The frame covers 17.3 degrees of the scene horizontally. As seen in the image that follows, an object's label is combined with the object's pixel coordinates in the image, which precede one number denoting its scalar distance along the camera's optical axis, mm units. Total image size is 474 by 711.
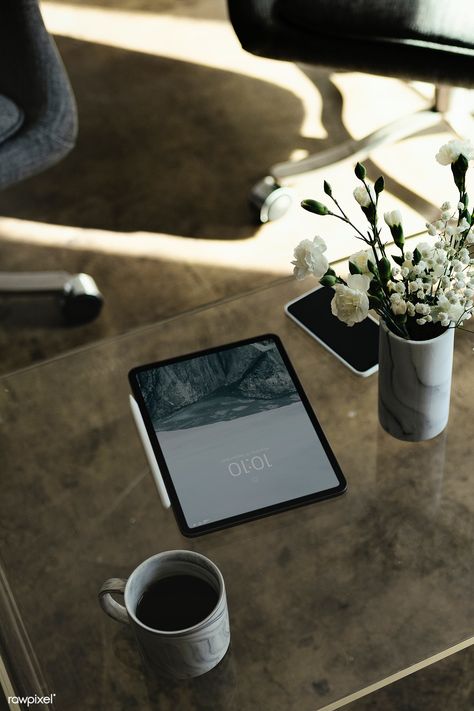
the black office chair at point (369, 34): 2157
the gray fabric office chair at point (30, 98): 2099
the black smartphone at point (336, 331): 1835
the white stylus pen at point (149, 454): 1738
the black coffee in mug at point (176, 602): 1551
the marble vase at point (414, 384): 1625
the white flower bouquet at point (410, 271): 1537
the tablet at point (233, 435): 1719
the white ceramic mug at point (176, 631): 1531
